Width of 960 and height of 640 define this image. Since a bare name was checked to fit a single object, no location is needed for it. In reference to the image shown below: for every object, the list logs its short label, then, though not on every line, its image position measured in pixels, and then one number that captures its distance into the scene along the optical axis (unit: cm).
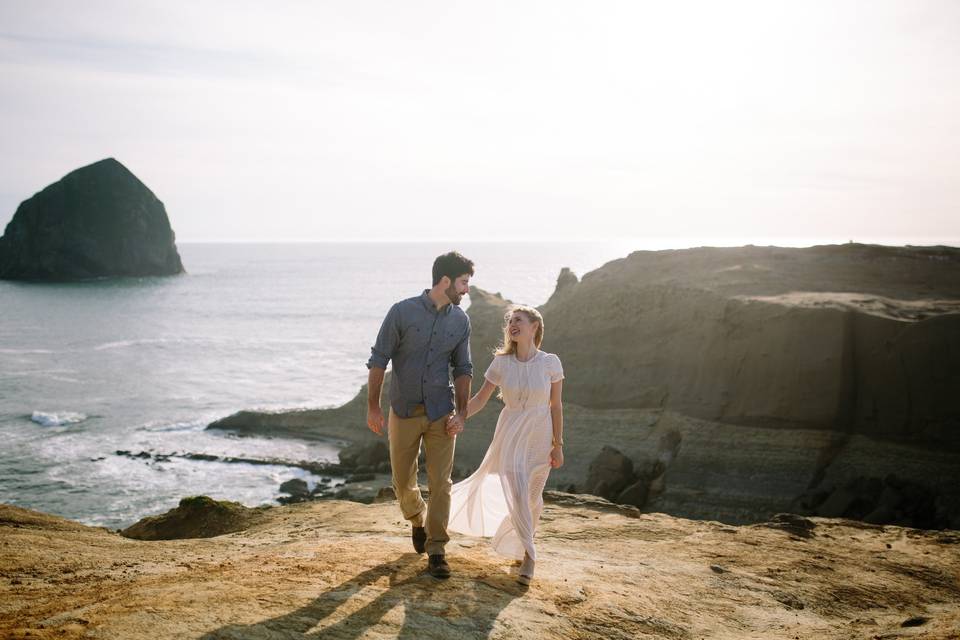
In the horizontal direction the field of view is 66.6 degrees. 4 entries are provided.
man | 583
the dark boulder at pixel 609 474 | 2056
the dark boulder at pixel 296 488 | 2441
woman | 612
